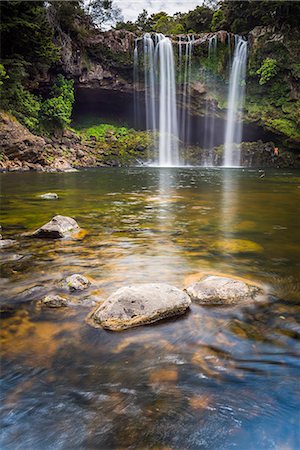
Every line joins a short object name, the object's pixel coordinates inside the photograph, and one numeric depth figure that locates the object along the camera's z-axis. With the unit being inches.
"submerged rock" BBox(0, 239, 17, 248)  185.4
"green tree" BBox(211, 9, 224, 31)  1282.0
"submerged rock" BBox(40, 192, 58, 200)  365.4
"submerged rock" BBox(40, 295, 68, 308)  115.3
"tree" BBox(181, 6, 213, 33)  1391.5
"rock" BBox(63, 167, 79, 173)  769.4
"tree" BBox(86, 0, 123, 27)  1411.2
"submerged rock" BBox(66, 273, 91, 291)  128.0
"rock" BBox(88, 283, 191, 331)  103.2
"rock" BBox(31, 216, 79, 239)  203.8
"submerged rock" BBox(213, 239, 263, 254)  183.2
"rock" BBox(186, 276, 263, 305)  118.5
